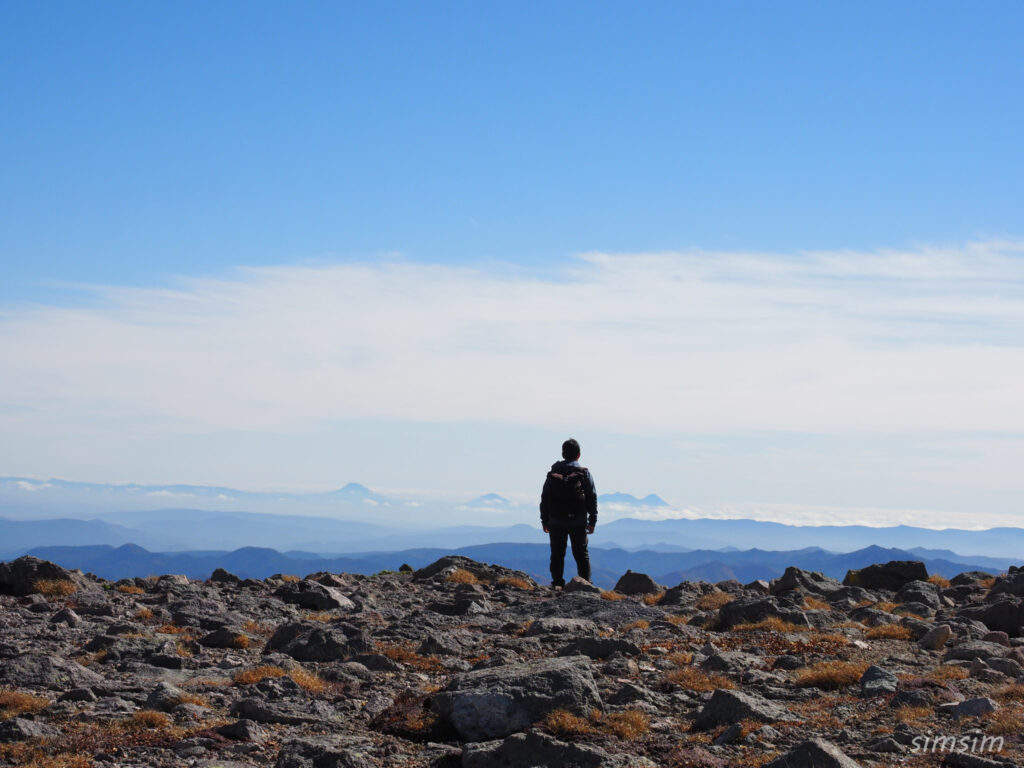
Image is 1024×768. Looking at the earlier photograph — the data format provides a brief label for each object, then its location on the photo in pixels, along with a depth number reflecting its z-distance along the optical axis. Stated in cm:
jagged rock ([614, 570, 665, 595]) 2377
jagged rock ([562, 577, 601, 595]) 2287
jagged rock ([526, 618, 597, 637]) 1564
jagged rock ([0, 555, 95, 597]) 2034
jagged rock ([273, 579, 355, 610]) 2089
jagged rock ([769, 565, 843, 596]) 2178
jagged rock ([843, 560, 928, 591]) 2361
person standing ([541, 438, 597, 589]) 2262
